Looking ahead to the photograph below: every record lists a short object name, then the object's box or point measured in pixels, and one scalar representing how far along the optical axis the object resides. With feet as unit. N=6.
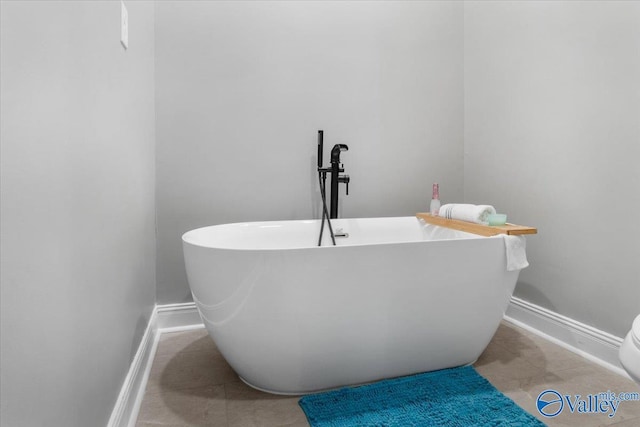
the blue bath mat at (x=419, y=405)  4.32
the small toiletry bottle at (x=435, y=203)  7.29
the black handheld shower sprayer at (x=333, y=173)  6.77
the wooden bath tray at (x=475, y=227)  5.41
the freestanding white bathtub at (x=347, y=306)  4.40
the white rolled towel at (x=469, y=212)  6.08
